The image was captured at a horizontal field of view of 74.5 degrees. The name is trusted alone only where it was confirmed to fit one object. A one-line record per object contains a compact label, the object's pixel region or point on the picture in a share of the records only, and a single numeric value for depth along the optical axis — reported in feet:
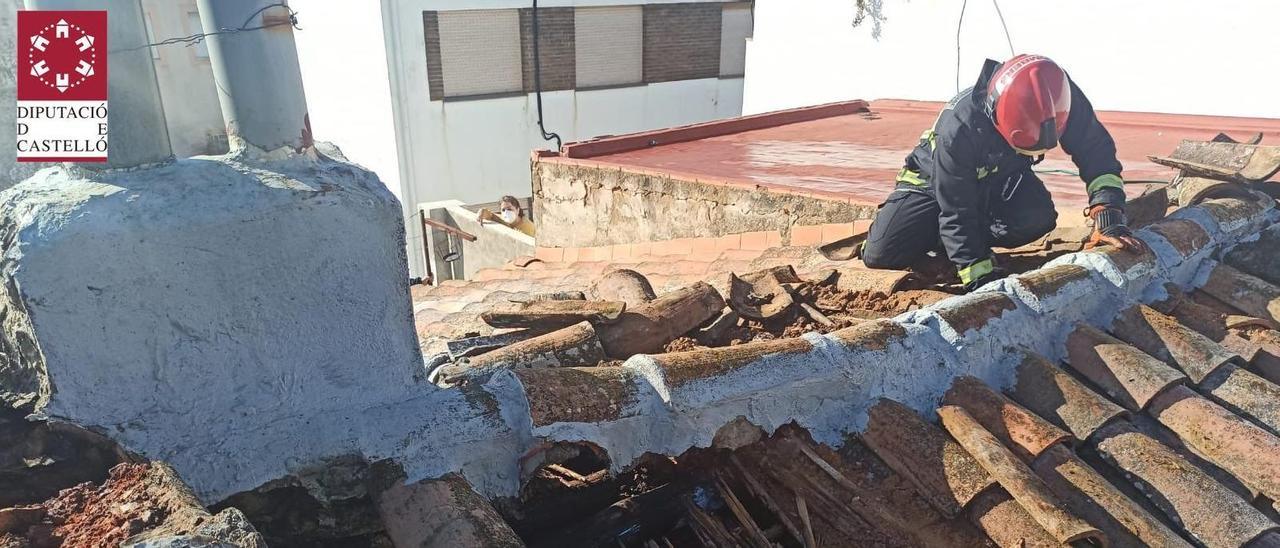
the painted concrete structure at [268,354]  5.09
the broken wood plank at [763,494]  7.07
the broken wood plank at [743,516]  6.89
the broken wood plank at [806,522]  6.87
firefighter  12.10
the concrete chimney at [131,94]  5.15
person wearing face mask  45.07
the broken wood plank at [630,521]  6.67
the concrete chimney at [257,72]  5.49
